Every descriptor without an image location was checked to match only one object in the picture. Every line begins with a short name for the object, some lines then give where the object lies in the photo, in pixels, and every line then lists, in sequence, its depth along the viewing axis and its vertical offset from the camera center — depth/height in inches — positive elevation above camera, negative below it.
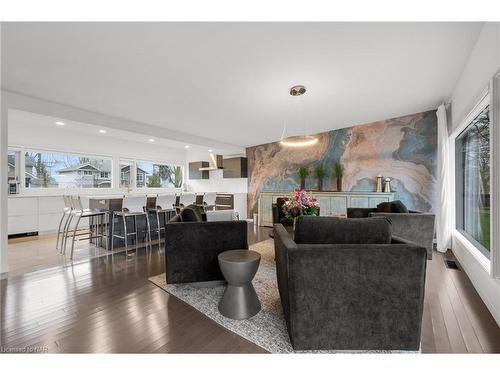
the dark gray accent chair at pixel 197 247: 100.6 -25.7
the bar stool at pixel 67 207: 164.1 -11.0
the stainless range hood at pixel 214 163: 315.6 +37.7
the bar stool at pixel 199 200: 219.7 -9.8
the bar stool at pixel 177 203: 196.5 -11.0
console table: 189.7 -10.9
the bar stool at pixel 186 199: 203.1 -8.2
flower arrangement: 127.6 -10.0
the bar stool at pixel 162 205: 174.4 -11.7
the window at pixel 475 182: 107.7 +1.8
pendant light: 131.5 +31.6
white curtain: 154.7 -1.1
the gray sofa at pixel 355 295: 57.6 -28.1
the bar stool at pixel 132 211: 154.8 -14.0
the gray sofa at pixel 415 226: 132.1 -23.6
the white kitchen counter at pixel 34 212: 187.8 -17.0
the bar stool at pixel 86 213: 153.4 -14.7
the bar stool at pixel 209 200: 225.8 -10.4
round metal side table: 79.0 -35.9
